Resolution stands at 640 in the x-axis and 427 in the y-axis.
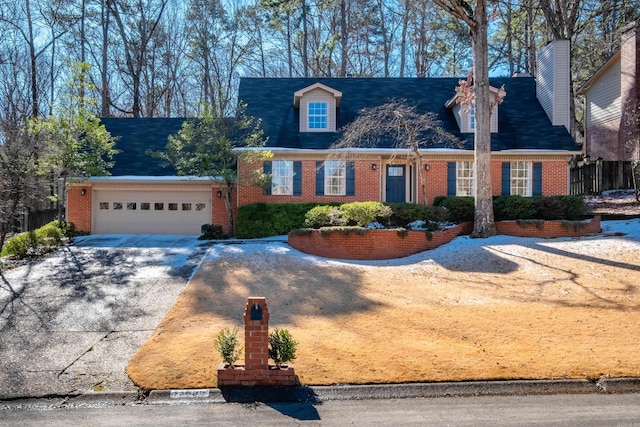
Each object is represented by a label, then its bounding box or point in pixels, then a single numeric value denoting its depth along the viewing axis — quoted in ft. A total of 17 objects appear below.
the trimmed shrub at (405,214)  49.39
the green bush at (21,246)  46.19
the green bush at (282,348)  19.66
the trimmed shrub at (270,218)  56.85
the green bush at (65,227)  58.03
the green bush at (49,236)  50.87
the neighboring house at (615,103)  70.28
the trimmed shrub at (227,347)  19.33
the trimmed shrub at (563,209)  50.85
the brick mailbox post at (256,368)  19.10
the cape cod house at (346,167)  61.21
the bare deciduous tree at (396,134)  52.16
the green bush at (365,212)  47.83
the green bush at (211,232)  58.55
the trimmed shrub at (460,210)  52.70
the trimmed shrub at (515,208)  51.11
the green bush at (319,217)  49.19
